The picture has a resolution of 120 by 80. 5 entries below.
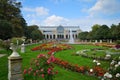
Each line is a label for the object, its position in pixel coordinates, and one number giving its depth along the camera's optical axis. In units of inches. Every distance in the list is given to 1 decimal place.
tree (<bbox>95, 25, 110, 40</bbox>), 996.0
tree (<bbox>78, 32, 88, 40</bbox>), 1360.8
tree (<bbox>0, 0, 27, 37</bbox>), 575.9
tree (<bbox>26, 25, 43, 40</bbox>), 1012.1
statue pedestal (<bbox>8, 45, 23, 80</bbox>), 126.3
